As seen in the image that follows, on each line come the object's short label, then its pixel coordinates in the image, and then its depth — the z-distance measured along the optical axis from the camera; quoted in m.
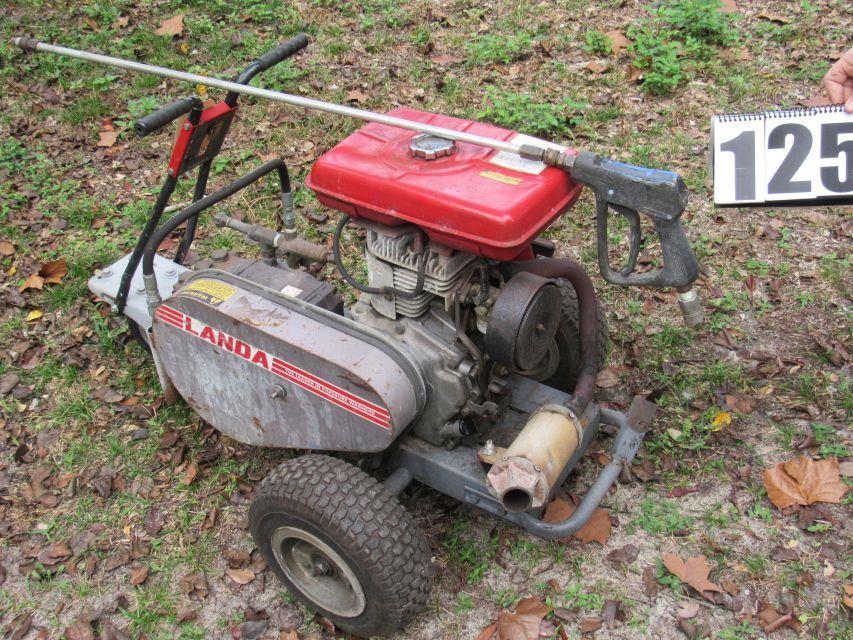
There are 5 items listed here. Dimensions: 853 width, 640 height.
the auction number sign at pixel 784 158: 2.51
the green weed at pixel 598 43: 5.74
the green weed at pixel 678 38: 5.45
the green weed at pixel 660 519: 3.09
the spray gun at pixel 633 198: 2.33
